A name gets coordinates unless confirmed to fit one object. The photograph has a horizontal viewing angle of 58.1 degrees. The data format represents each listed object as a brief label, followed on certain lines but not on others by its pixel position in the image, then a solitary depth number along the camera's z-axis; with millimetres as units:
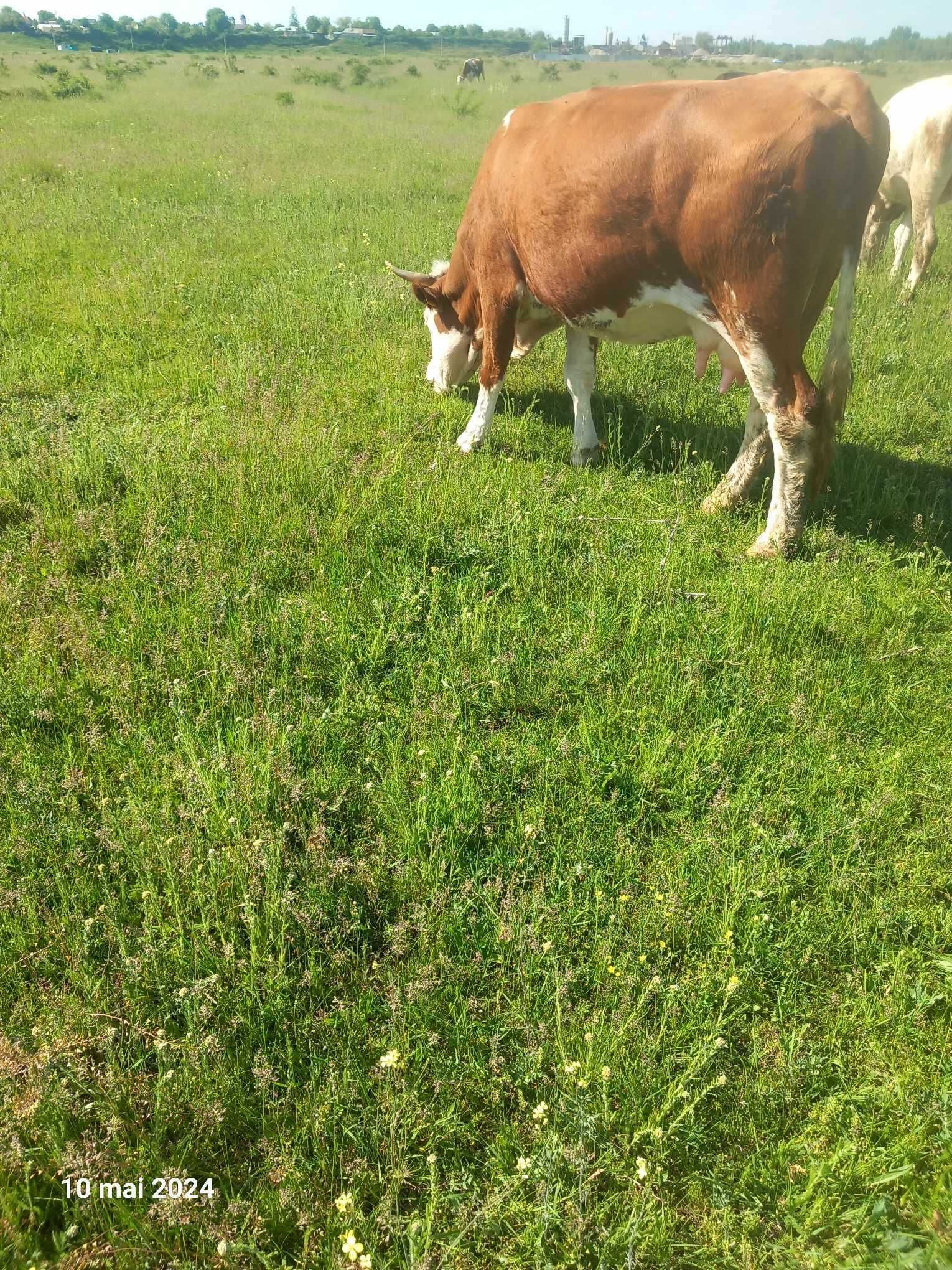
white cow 9273
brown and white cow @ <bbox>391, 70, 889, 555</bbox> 4090
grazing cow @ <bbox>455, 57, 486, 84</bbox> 36750
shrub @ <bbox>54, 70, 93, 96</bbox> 22312
